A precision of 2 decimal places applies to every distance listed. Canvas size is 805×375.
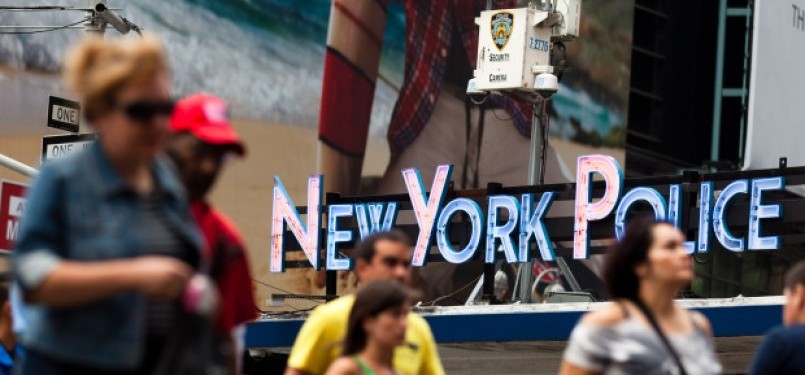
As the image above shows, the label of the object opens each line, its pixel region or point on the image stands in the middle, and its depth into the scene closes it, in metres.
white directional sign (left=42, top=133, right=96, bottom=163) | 20.20
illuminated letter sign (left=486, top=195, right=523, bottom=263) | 21.69
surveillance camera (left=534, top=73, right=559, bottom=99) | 24.16
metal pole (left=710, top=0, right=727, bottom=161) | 49.81
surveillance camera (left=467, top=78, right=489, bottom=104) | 25.34
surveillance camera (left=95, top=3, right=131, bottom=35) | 23.34
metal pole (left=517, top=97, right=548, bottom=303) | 24.72
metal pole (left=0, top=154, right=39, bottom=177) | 21.25
